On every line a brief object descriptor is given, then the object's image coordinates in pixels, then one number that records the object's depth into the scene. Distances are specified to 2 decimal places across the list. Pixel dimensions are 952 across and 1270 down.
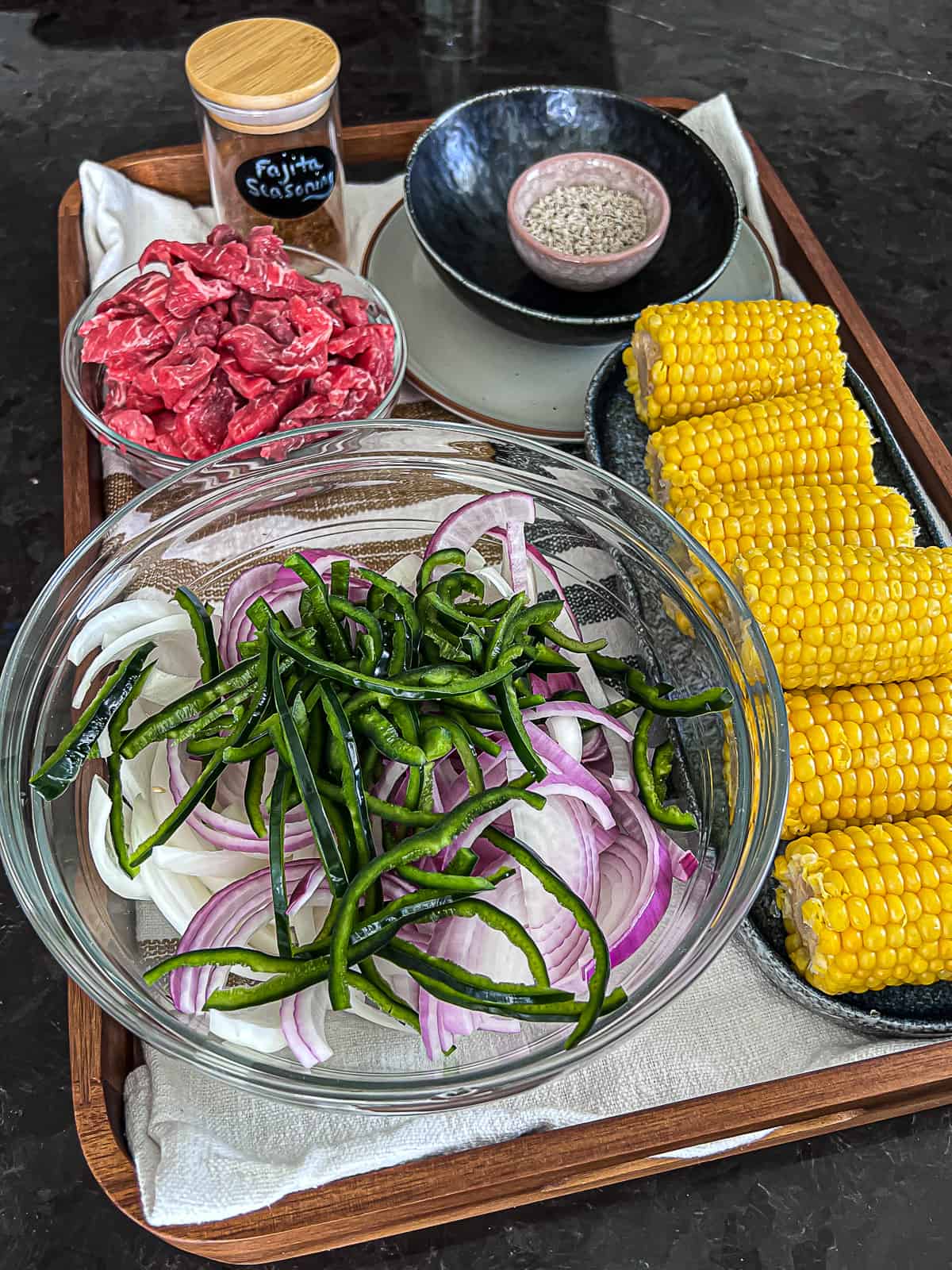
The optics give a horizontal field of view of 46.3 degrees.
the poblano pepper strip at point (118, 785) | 0.31
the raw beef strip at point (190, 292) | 0.45
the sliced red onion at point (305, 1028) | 0.29
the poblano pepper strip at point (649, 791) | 0.32
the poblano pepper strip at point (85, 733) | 0.31
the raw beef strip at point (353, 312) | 0.47
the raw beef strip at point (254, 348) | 0.45
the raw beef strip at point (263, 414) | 0.44
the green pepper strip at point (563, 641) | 0.34
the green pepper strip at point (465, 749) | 0.30
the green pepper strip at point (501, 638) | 0.32
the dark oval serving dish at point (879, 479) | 0.34
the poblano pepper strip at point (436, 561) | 0.35
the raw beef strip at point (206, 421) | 0.44
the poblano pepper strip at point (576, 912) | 0.28
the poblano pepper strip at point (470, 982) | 0.28
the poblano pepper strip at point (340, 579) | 0.35
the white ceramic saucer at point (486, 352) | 0.49
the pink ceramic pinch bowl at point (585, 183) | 0.49
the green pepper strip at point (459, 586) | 0.34
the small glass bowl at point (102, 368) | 0.44
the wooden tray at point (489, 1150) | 0.32
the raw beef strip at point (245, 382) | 0.45
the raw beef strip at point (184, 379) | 0.44
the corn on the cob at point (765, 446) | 0.43
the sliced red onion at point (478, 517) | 0.37
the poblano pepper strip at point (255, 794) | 0.31
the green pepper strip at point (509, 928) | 0.28
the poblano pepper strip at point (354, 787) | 0.29
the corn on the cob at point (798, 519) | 0.41
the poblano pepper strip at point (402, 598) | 0.33
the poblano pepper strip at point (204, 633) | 0.34
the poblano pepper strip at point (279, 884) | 0.29
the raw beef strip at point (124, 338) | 0.45
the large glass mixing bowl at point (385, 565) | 0.29
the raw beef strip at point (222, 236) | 0.48
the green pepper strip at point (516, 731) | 0.30
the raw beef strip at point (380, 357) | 0.46
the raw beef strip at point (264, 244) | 0.47
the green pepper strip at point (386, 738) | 0.29
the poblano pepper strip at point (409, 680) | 0.30
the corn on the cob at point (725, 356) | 0.45
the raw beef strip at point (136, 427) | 0.44
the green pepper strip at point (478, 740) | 0.31
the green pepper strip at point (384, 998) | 0.29
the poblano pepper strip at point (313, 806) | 0.28
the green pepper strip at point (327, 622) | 0.33
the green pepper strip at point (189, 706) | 0.31
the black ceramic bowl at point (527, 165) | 0.52
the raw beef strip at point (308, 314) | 0.45
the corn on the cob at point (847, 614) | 0.38
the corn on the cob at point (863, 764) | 0.36
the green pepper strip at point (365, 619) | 0.32
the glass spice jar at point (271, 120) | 0.47
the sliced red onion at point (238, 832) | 0.31
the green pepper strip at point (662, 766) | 0.34
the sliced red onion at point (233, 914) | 0.30
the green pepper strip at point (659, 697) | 0.33
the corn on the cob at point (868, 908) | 0.33
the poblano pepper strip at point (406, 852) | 0.27
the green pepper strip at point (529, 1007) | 0.28
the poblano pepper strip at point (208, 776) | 0.30
